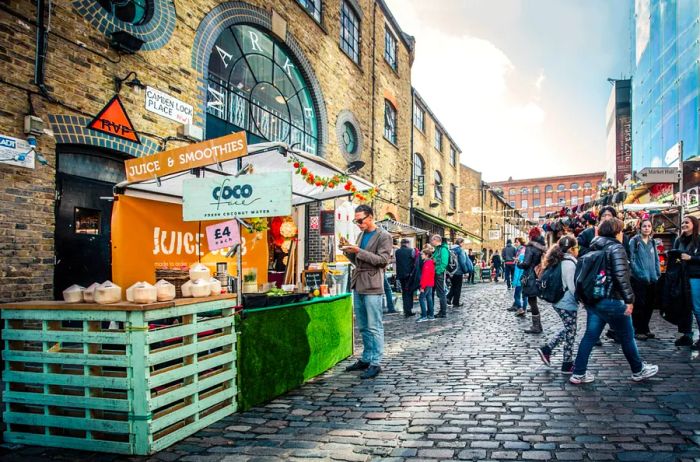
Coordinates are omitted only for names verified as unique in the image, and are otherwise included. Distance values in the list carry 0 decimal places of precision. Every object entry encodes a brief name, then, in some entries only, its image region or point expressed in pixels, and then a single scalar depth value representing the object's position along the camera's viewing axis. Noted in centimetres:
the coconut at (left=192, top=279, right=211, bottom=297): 399
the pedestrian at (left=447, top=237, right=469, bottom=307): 1198
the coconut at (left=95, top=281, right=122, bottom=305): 355
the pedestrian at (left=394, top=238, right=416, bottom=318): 1084
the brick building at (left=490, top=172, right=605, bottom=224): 8612
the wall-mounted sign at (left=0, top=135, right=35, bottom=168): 554
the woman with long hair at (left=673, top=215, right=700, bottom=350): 606
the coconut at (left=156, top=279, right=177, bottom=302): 363
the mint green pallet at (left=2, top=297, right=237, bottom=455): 326
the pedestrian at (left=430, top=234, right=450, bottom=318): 1033
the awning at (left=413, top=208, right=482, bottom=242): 2161
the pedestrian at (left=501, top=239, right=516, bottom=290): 1573
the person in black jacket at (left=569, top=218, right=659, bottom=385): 455
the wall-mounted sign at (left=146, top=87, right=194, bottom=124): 754
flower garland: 568
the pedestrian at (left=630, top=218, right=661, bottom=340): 688
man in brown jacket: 538
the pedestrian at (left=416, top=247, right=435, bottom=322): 1006
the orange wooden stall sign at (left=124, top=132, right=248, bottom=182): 433
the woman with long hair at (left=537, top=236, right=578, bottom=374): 528
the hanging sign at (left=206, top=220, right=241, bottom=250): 437
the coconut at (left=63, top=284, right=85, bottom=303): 366
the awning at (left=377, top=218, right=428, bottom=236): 1648
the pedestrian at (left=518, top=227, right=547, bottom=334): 786
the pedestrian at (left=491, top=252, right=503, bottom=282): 2552
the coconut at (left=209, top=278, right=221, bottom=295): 416
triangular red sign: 666
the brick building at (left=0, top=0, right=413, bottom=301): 575
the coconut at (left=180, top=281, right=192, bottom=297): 400
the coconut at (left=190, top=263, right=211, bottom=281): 431
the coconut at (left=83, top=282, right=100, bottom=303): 364
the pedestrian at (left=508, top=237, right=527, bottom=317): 1012
